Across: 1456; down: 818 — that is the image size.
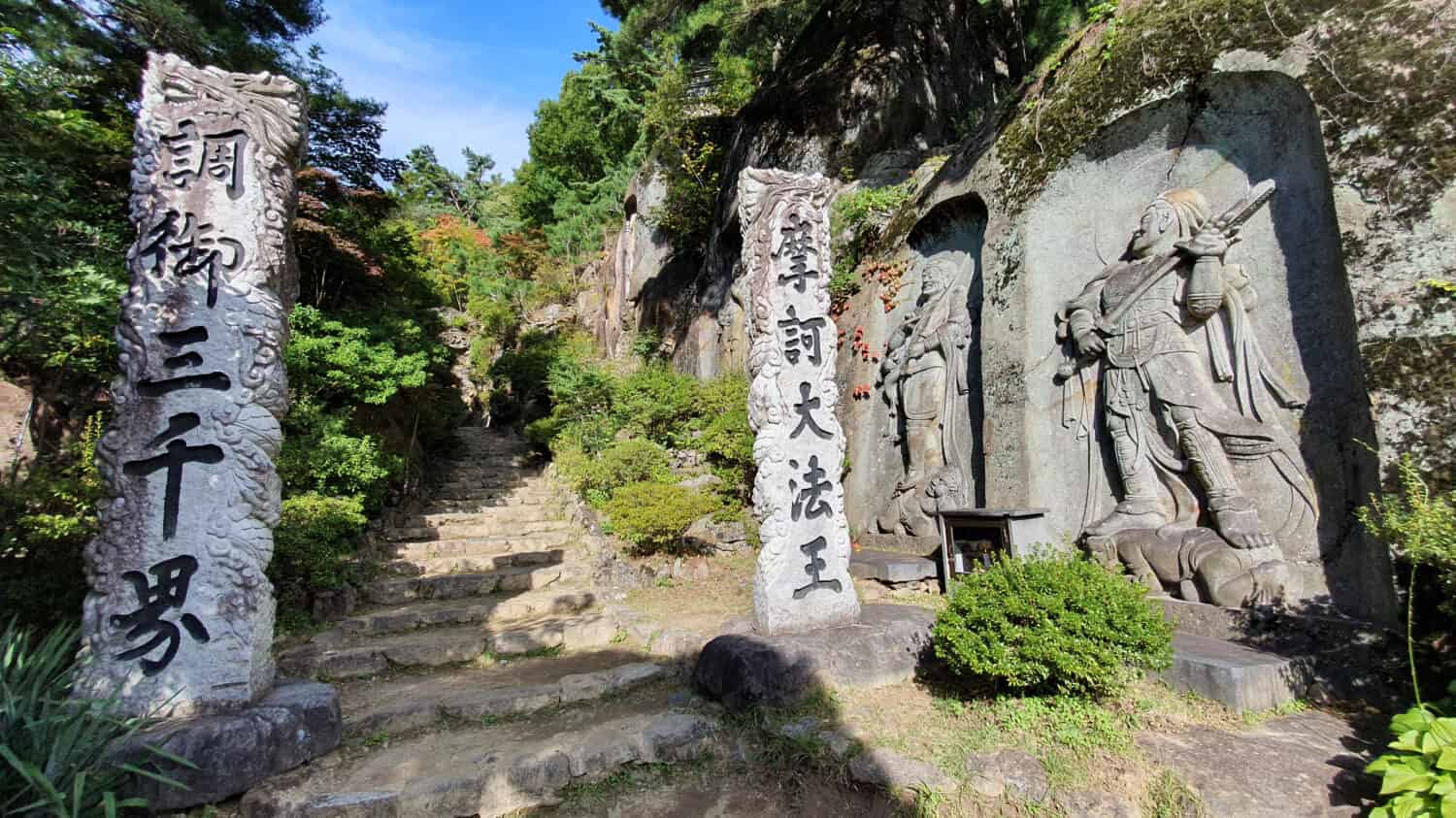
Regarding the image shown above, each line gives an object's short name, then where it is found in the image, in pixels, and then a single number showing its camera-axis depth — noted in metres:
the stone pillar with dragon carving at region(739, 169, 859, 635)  4.72
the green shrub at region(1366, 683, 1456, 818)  2.11
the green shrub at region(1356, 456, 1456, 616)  2.83
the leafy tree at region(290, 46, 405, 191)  8.03
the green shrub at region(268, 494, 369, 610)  5.61
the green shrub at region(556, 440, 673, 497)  8.12
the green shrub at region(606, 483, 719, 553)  7.12
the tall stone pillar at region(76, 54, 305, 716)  3.37
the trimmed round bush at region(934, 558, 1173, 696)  3.33
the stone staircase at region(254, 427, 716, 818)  3.26
